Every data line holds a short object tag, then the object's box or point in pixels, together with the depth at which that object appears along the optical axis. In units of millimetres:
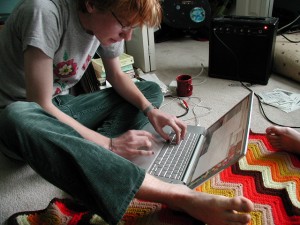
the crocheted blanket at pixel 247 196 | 884
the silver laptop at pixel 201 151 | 765
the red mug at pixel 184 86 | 1727
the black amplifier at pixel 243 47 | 1761
